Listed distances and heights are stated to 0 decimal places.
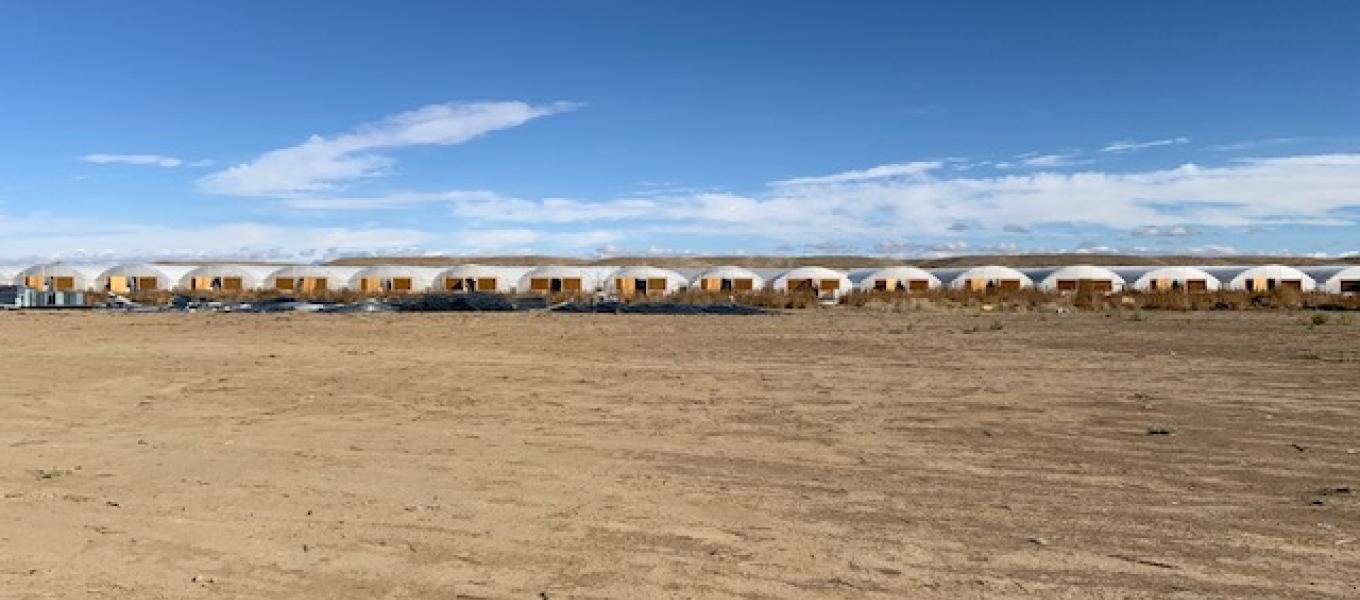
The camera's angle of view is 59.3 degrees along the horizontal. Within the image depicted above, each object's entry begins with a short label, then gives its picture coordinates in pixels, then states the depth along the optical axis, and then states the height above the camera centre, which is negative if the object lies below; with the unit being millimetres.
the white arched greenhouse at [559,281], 67875 +173
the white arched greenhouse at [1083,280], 64375 -84
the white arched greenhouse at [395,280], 69688 +363
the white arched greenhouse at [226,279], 72125 +530
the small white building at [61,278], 68188 +680
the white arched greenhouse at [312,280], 71250 +446
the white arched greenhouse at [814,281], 65625 +38
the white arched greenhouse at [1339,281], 62500 -274
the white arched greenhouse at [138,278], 69312 +651
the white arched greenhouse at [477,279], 69125 +356
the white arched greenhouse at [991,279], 65875 +28
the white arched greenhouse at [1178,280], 63844 -160
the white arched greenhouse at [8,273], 71438 +1083
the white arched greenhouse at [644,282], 66188 +91
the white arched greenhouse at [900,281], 66312 -3
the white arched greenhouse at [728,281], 66938 +103
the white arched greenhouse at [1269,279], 63472 -142
